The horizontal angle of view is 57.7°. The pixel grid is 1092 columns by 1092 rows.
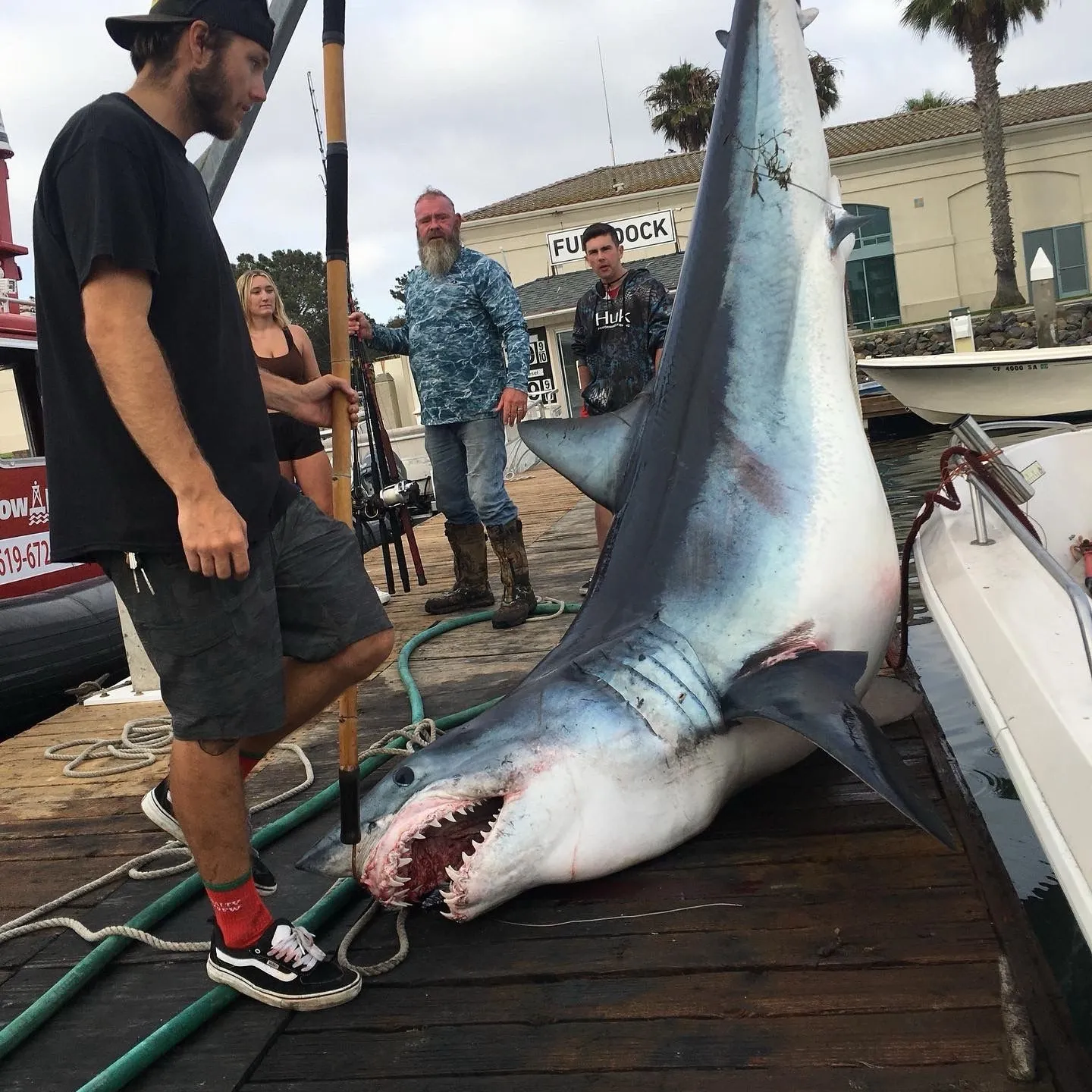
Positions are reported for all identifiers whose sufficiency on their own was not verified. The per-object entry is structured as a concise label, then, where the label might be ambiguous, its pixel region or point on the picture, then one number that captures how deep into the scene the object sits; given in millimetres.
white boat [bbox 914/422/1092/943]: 1579
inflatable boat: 5105
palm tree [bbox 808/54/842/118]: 32562
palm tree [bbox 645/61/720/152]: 33188
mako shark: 2006
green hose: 1723
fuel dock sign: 19562
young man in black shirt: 1612
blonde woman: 4516
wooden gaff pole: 2207
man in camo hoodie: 4734
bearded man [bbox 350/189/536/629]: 4566
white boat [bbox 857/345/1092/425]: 9391
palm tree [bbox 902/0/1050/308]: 23516
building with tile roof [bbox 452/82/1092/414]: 25703
